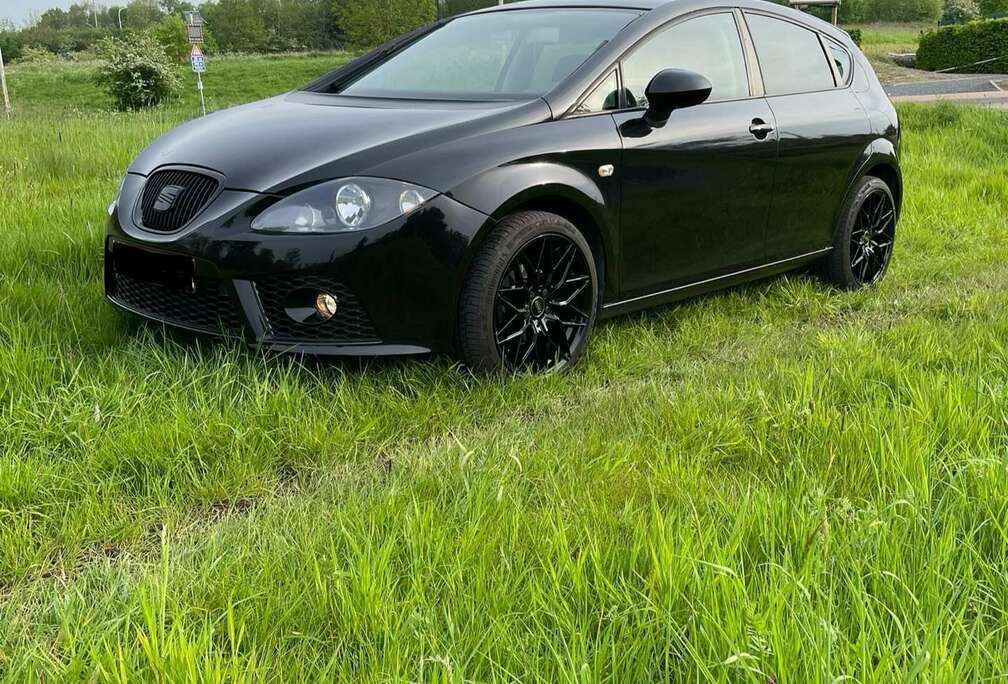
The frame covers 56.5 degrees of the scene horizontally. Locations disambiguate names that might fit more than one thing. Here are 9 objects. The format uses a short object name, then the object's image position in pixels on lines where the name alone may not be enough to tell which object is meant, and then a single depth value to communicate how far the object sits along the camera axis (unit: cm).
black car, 336
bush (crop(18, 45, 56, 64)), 6782
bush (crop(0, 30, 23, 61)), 8050
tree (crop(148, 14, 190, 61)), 7098
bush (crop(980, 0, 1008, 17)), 6910
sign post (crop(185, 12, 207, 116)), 2861
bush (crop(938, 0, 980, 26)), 6381
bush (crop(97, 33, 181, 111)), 3434
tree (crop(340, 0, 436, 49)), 8088
